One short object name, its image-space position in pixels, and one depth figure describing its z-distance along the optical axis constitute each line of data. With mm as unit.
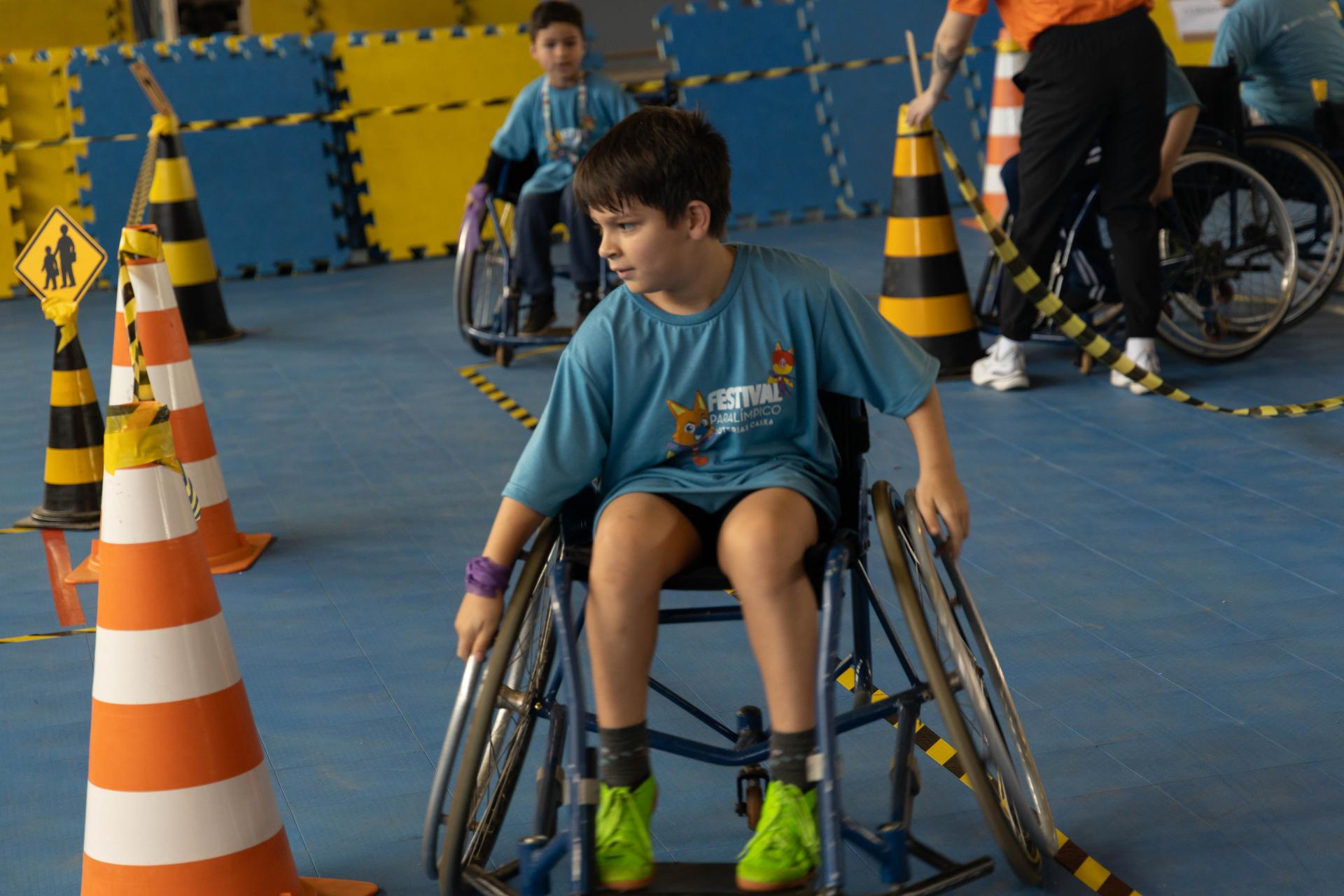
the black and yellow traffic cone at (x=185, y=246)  6477
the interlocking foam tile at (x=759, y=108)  9086
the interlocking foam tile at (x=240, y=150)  8367
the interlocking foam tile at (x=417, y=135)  8789
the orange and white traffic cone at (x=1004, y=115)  7508
